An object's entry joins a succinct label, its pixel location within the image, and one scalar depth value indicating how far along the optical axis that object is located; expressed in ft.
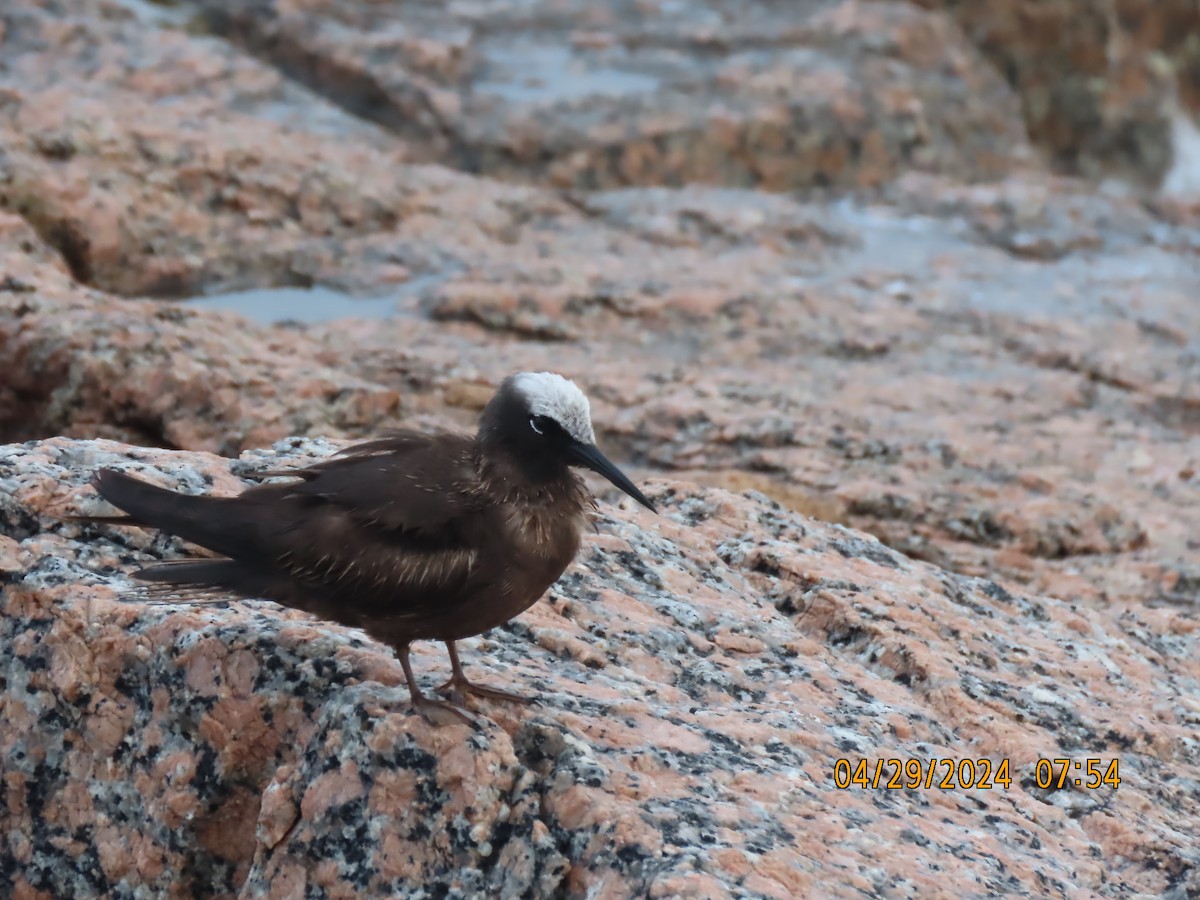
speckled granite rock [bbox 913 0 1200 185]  86.89
